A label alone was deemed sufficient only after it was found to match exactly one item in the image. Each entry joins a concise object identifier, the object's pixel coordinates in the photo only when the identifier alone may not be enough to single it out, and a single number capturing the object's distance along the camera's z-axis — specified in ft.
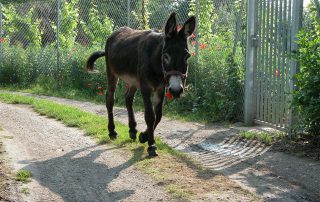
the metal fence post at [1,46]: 52.60
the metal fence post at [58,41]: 46.24
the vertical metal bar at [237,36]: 29.37
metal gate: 23.67
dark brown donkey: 18.21
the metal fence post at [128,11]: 40.22
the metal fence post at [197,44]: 33.45
